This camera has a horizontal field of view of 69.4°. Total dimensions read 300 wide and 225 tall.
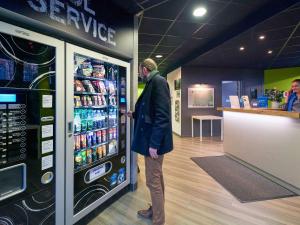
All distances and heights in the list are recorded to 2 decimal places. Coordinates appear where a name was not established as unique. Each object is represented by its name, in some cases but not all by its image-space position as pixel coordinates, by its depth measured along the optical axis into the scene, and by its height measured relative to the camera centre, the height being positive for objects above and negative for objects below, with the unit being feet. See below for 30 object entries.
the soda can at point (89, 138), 8.10 -1.05
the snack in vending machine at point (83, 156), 7.73 -1.64
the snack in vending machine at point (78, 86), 7.55 +0.86
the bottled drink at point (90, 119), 8.14 -0.33
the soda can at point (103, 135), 8.86 -1.03
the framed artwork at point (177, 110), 27.73 +0.02
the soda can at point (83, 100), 7.94 +0.36
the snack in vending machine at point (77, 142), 7.50 -1.10
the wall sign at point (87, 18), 5.46 +2.90
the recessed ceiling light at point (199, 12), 11.14 +5.24
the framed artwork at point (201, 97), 26.16 +1.66
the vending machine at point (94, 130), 6.75 -0.78
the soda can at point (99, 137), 8.61 -1.06
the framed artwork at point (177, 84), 27.13 +3.43
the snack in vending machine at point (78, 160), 7.38 -1.72
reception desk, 10.27 -1.78
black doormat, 9.82 -3.74
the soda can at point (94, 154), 8.25 -1.68
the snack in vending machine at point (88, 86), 8.16 +0.93
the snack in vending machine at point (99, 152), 8.51 -1.67
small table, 23.97 -0.80
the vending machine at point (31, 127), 5.04 -0.44
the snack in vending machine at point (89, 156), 7.95 -1.69
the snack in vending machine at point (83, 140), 7.80 -1.08
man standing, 6.63 -0.71
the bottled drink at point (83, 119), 7.88 -0.32
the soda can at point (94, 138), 8.36 -1.10
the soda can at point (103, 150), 8.76 -1.62
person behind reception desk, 11.29 +0.76
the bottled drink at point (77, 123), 7.44 -0.44
